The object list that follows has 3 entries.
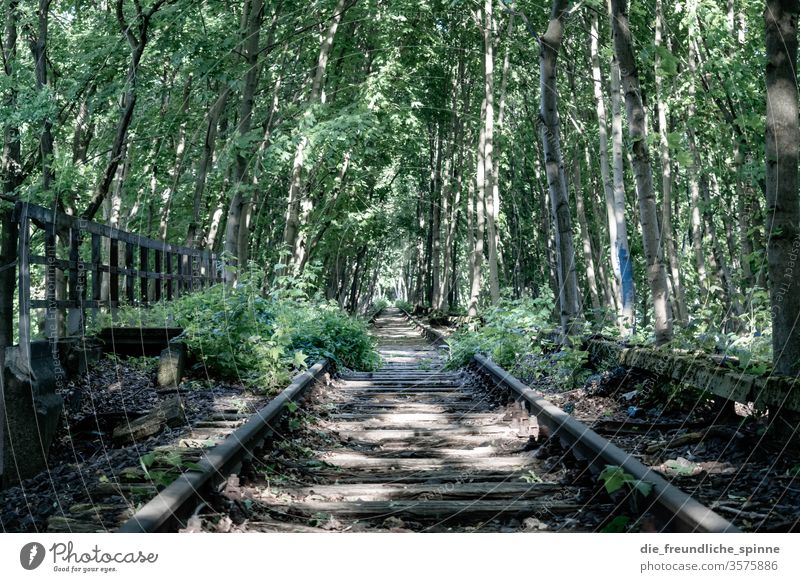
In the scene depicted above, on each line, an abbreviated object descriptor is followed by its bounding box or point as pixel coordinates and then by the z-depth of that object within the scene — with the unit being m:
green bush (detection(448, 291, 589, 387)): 9.63
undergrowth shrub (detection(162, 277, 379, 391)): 9.54
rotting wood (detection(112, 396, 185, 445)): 6.42
